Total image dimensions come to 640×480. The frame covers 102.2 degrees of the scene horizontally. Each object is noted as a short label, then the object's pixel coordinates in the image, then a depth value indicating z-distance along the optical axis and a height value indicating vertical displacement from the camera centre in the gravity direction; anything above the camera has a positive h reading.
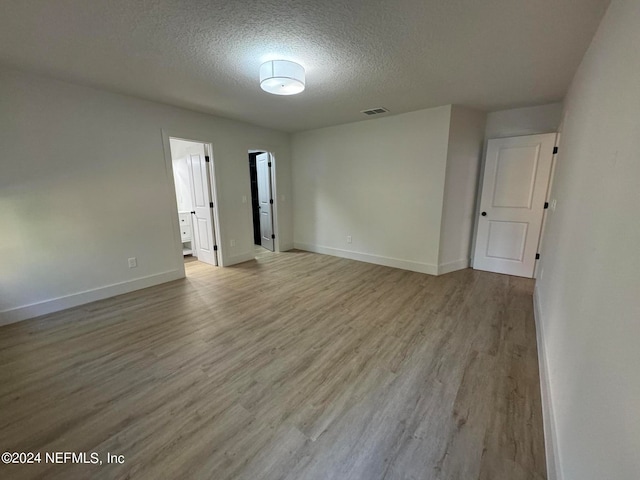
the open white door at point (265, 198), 5.28 -0.21
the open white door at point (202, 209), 4.20 -0.35
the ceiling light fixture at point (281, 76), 2.15 +0.93
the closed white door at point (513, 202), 3.52 -0.22
